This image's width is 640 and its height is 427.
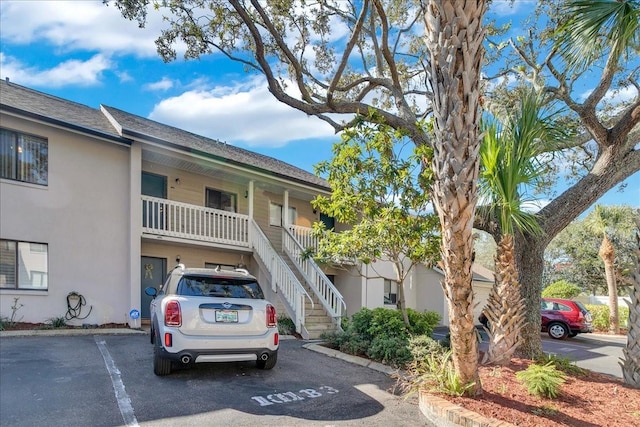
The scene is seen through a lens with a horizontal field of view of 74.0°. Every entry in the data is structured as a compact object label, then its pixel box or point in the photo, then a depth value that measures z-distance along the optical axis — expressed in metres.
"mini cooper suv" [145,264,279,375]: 6.03
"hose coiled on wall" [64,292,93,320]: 11.27
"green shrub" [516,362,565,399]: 5.02
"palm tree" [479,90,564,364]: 6.05
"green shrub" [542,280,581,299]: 24.91
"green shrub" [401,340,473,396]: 4.82
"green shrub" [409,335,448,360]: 7.62
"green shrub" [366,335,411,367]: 7.90
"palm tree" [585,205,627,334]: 21.02
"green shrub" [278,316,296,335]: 11.37
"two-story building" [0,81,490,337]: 10.87
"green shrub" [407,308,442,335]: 9.18
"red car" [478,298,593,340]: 17.98
